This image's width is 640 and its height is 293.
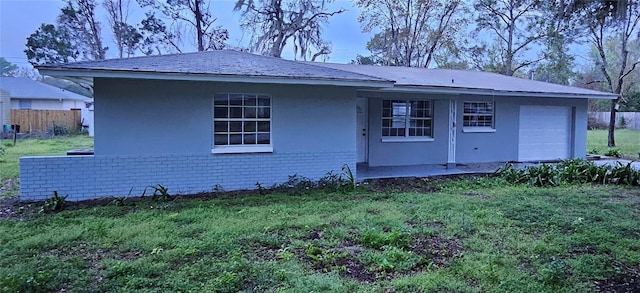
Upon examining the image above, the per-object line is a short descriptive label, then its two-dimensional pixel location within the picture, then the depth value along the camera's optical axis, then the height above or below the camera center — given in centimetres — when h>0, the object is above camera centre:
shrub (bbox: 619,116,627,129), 3461 +122
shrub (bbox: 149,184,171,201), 800 -119
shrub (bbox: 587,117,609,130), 3565 +111
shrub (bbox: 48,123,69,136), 2577 +0
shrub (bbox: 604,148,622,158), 1596 -64
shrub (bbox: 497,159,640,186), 1002 -94
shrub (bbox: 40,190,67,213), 707 -126
